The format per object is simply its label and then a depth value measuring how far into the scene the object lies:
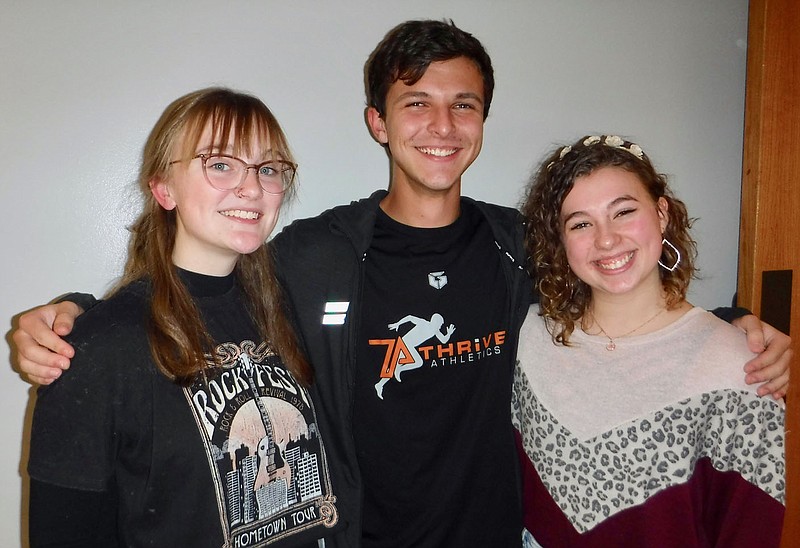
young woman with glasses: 0.95
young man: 1.40
